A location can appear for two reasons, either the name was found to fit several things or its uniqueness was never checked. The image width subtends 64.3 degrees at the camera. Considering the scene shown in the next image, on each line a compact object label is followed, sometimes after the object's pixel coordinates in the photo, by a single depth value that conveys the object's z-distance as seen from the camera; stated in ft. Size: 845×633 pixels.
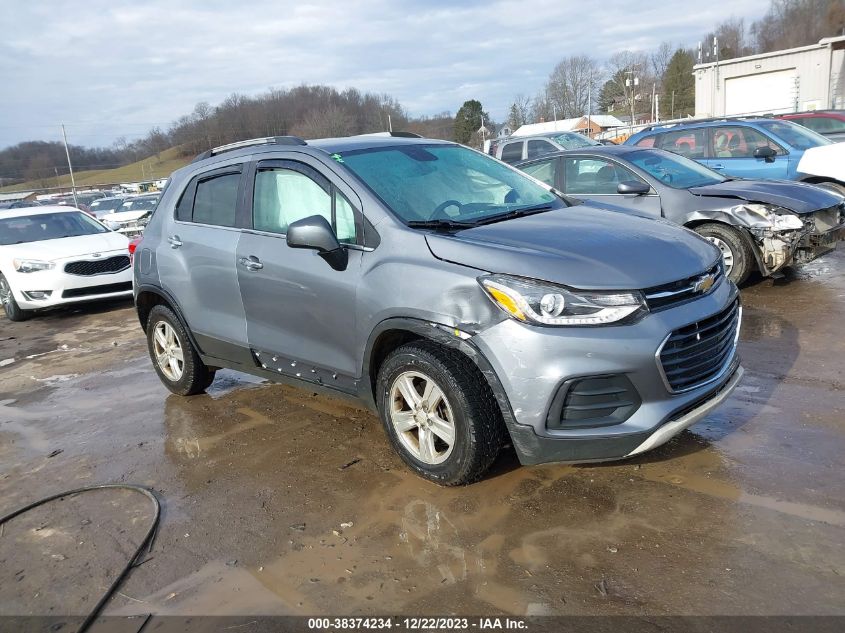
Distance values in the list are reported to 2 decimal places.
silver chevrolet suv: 9.99
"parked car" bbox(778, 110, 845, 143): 49.67
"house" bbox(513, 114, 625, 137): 212.17
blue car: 30.89
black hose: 9.39
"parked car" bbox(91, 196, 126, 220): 78.28
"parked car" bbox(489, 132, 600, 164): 47.93
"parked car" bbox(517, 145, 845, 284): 21.91
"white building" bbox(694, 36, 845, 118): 114.83
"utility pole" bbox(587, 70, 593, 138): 253.75
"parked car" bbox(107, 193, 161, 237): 57.90
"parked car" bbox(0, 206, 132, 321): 31.27
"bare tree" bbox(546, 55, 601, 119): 278.87
